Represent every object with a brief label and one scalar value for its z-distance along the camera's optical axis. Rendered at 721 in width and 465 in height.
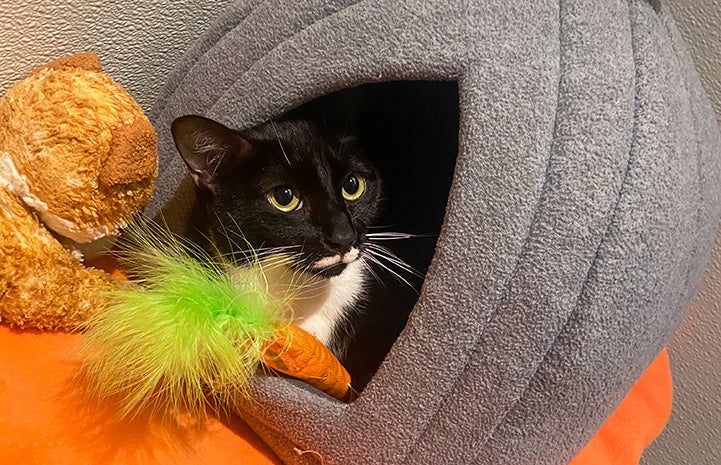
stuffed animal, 0.71
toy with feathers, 0.70
